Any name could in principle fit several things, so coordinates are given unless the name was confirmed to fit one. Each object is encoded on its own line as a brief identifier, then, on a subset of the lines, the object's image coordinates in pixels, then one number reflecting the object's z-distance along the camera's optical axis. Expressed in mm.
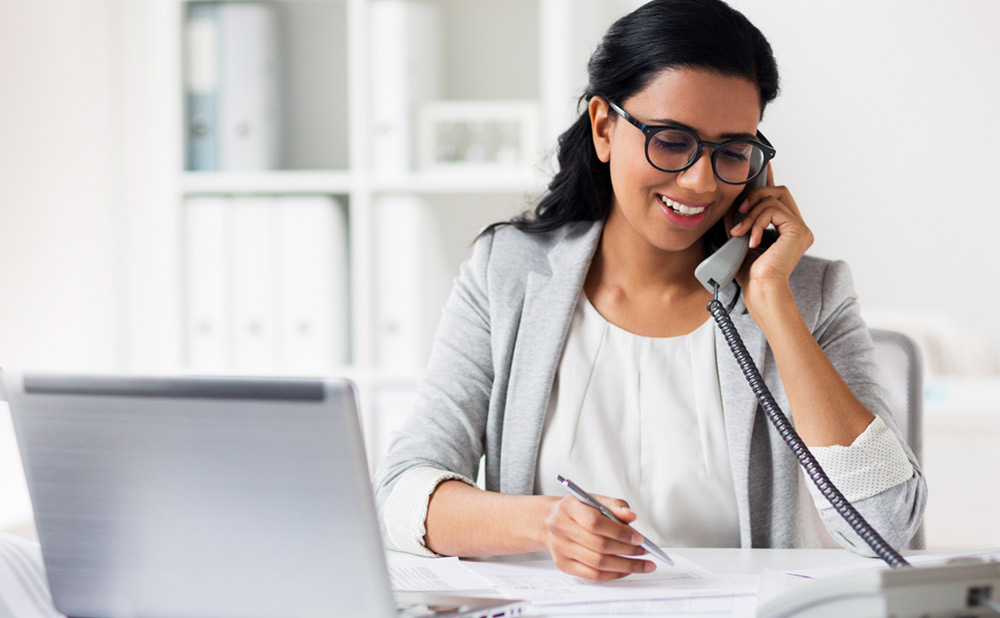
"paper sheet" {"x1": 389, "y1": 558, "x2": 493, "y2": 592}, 2795
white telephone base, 1891
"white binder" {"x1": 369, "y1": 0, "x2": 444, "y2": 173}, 4261
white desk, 3115
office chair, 3655
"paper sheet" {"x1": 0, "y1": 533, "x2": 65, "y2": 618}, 2483
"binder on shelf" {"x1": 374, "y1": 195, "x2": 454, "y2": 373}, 4302
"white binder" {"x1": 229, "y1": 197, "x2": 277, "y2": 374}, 4286
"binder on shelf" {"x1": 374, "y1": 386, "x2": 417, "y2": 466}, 4322
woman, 3452
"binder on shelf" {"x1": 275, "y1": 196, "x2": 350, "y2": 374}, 4286
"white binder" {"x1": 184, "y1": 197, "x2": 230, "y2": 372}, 4302
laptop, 1937
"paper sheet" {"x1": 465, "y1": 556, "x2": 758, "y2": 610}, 2701
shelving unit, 4291
